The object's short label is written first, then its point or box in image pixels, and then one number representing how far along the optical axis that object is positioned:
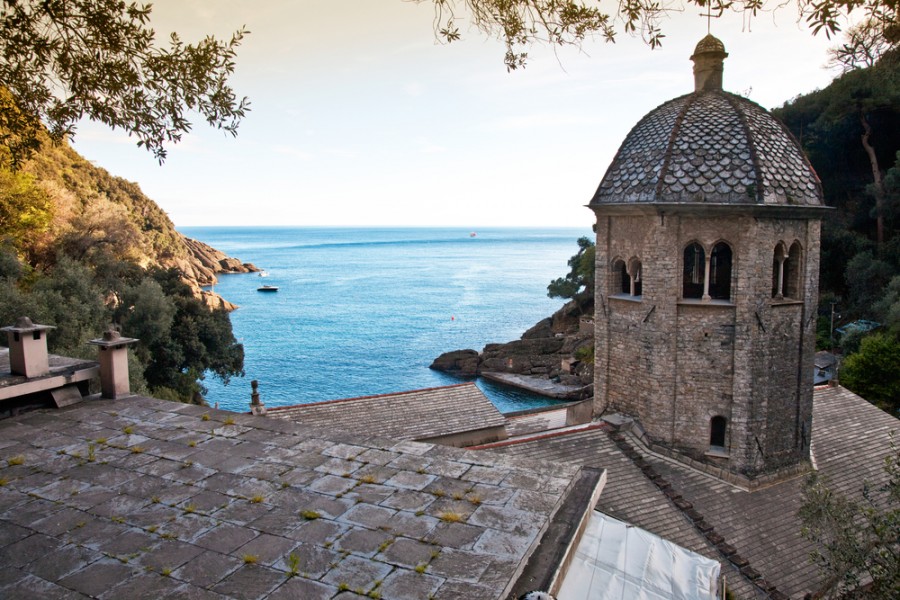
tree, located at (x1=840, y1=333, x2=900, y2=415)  27.58
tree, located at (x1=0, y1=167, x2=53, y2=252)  27.25
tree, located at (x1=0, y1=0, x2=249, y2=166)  6.45
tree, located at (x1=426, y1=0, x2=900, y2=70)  4.55
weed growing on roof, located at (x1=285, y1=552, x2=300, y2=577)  4.71
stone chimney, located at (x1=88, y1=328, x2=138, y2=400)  9.05
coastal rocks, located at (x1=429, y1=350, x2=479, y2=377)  51.12
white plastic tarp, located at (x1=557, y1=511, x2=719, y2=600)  7.02
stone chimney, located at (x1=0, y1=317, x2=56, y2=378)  8.56
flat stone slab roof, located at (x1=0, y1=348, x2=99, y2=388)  8.48
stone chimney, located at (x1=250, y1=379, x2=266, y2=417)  17.47
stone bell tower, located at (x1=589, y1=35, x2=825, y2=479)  14.22
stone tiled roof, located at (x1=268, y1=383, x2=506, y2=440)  17.22
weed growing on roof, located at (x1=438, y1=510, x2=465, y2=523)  5.48
